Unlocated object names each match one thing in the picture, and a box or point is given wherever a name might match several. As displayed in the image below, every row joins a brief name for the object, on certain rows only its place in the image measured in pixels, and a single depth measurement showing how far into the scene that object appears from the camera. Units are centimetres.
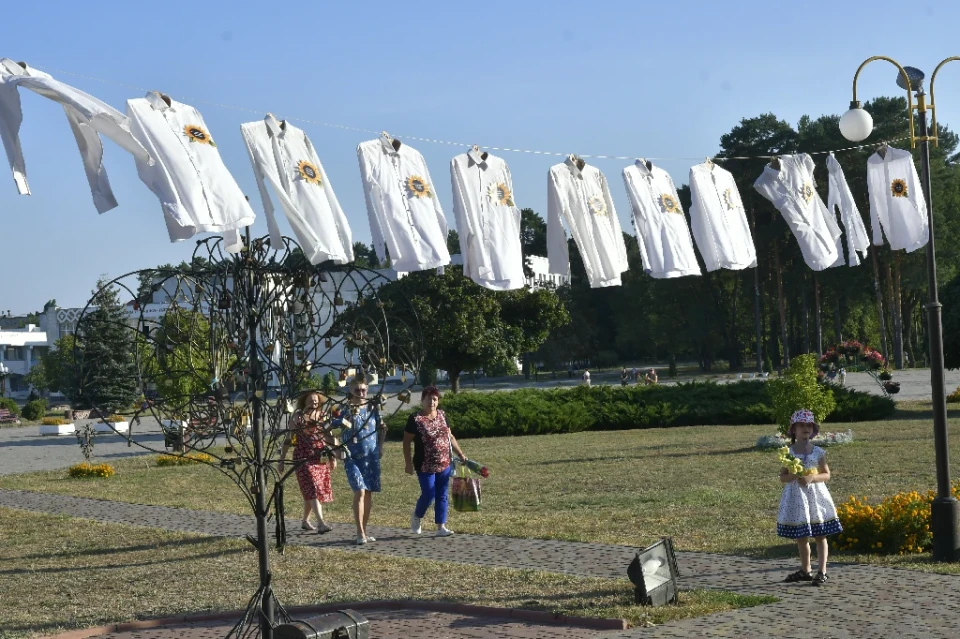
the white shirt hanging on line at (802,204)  1246
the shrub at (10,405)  5754
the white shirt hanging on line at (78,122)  704
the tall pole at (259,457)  705
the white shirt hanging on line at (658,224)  1112
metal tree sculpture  715
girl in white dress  953
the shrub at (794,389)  2292
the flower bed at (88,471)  2367
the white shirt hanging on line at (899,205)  1263
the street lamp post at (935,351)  1043
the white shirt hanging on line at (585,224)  1091
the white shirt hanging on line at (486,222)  1003
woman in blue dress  1247
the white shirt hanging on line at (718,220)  1173
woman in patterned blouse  1280
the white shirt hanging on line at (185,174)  718
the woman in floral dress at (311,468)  779
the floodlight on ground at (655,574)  873
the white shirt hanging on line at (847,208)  1295
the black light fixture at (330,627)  704
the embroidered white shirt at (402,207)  925
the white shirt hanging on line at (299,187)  819
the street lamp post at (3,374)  8161
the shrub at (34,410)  5697
